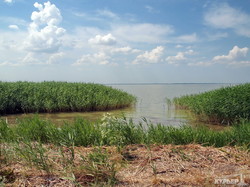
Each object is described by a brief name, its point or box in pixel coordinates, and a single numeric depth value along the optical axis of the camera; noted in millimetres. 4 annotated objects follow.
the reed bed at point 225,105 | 9945
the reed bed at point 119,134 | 4191
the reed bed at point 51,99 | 14062
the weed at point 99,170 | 2995
